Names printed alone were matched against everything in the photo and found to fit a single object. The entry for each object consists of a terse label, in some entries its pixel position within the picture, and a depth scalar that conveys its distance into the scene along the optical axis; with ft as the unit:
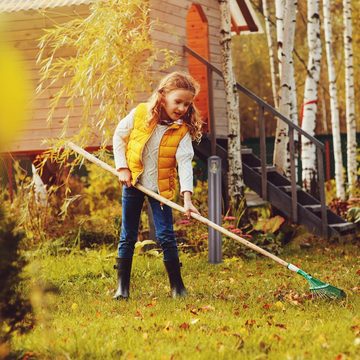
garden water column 26.58
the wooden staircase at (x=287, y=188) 32.94
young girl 18.63
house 33.06
